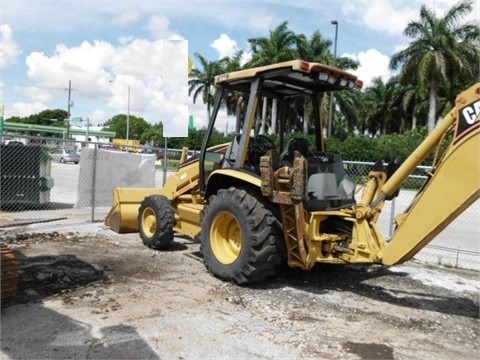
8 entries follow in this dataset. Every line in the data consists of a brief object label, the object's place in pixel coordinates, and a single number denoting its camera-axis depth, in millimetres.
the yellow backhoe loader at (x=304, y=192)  4938
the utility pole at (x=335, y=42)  26673
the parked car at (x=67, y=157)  24227
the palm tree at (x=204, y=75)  53312
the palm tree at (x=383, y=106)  58625
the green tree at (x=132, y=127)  109744
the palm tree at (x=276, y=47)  39188
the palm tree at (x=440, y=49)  36062
